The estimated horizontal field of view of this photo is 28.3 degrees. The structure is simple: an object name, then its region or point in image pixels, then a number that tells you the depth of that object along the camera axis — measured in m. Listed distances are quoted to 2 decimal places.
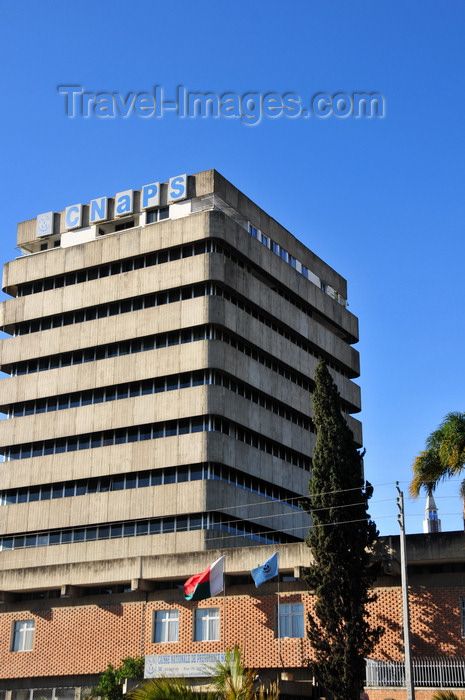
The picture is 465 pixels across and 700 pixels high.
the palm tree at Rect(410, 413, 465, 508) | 37.47
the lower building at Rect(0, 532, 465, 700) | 36.75
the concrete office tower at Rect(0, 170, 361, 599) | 60.34
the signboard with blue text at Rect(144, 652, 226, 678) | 38.16
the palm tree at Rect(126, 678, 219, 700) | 17.79
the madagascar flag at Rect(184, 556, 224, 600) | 39.88
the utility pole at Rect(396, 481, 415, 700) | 32.00
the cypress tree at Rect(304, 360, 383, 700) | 35.06
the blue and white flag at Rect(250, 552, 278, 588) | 39.16
